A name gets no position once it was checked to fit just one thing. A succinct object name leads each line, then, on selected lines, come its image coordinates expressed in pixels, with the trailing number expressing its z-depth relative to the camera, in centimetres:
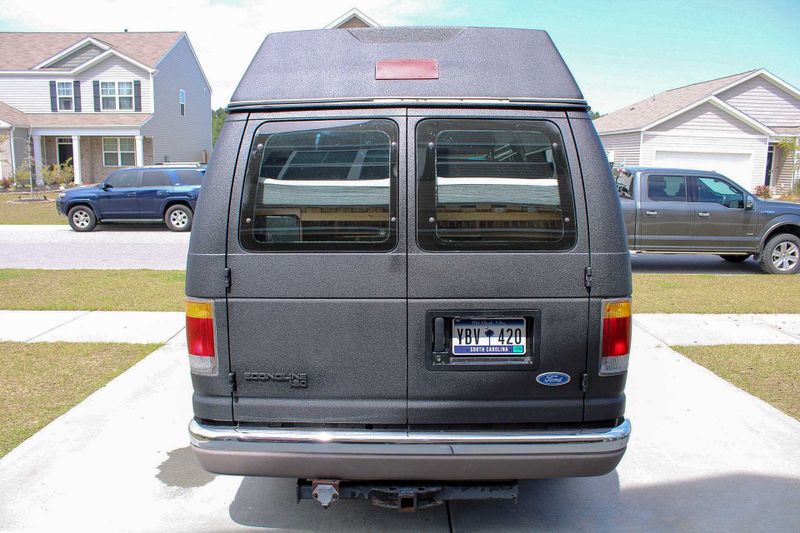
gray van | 302
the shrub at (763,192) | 2651
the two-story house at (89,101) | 3139
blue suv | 1738
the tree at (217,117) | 8409
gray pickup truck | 1116
